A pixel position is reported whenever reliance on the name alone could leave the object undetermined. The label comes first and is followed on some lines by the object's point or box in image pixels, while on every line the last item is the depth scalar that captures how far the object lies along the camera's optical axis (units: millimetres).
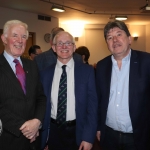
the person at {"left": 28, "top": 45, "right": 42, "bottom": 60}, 4689
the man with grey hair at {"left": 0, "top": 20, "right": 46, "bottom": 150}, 1686
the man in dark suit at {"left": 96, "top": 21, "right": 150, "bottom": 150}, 1869
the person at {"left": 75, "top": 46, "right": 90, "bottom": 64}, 3820
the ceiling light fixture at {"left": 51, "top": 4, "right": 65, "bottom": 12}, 6431
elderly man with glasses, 1971
